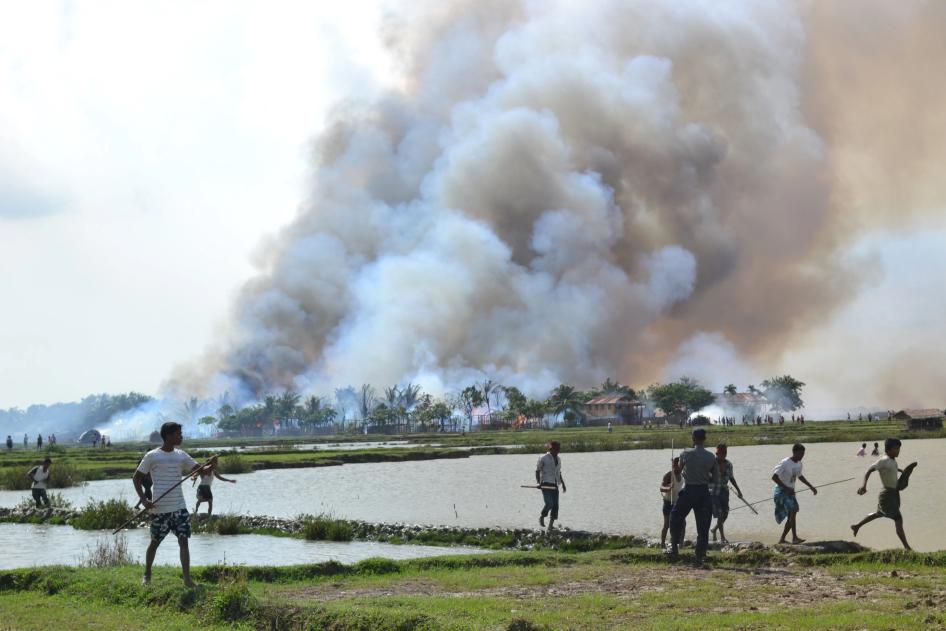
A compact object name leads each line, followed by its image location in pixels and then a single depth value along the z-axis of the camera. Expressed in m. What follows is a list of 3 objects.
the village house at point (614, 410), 148.88
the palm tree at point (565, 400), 146.00
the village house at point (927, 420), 77.50
